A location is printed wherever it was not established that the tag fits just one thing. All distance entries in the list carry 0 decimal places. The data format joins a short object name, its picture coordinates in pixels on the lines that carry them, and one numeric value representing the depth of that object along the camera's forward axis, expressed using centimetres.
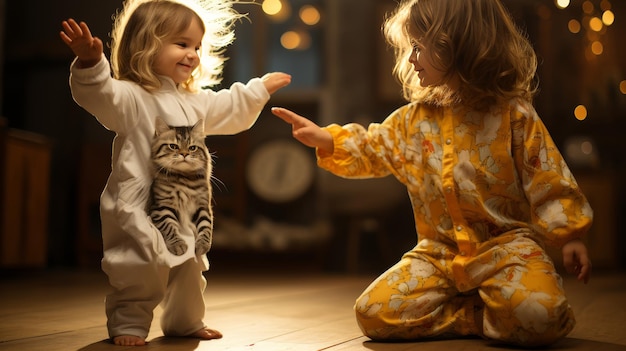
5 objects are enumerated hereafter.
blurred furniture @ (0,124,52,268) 312
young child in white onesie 129
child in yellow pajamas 137
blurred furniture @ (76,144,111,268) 405
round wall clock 430
